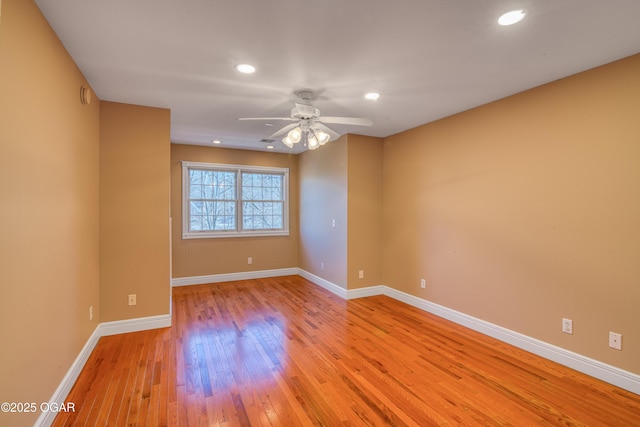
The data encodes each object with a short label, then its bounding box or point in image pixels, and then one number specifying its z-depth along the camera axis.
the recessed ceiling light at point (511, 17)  1.78
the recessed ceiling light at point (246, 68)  2.44
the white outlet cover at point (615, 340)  2.33
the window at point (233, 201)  5.51
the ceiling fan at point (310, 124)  2.75
